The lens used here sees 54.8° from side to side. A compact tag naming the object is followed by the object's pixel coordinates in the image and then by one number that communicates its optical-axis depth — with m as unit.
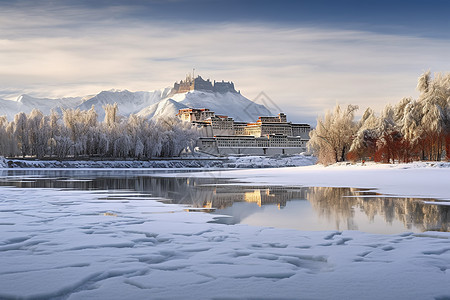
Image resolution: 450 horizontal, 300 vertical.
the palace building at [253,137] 141.88
